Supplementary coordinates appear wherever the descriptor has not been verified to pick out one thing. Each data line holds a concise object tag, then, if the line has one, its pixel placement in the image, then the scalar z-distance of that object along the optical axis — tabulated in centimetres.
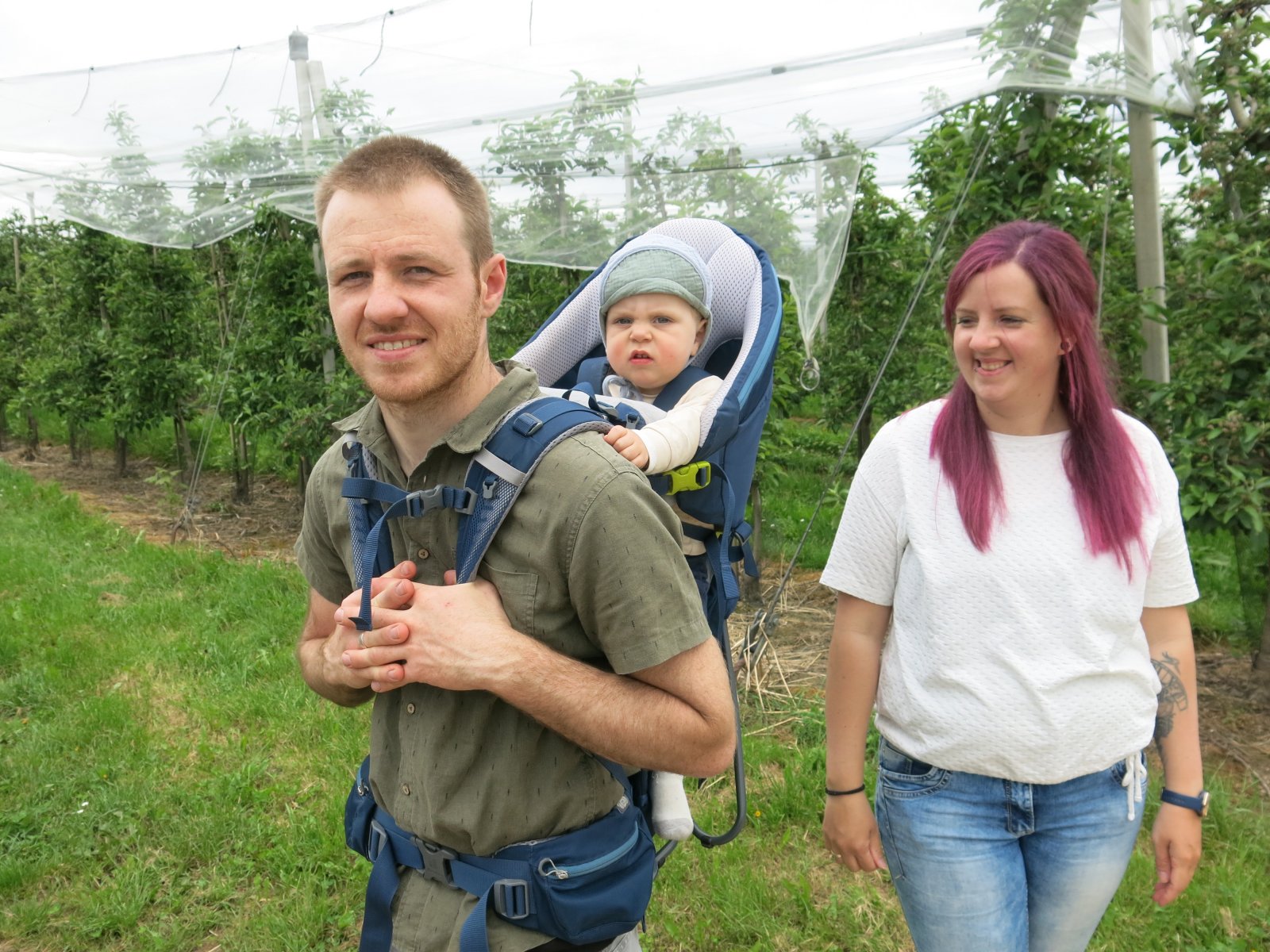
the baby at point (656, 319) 220
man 136
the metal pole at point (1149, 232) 434
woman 185
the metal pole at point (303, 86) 599
